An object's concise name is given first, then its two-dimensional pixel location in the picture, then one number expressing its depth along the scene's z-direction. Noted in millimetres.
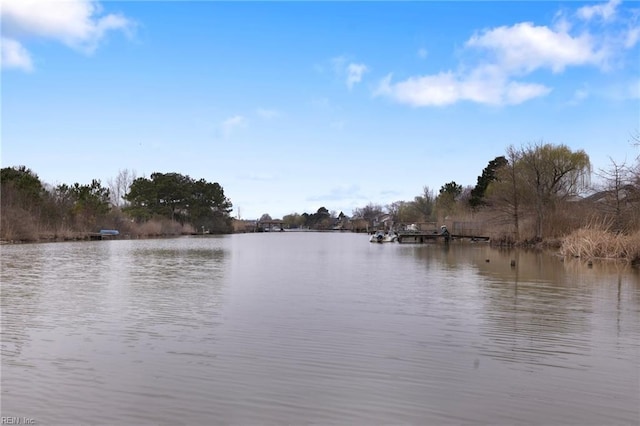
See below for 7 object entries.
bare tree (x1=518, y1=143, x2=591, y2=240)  47688
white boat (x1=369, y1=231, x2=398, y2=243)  65688
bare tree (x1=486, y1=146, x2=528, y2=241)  50031
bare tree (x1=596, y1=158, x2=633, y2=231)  30734
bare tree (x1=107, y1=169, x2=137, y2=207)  103188
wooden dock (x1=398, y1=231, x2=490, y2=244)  62156
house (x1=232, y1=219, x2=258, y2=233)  127388
